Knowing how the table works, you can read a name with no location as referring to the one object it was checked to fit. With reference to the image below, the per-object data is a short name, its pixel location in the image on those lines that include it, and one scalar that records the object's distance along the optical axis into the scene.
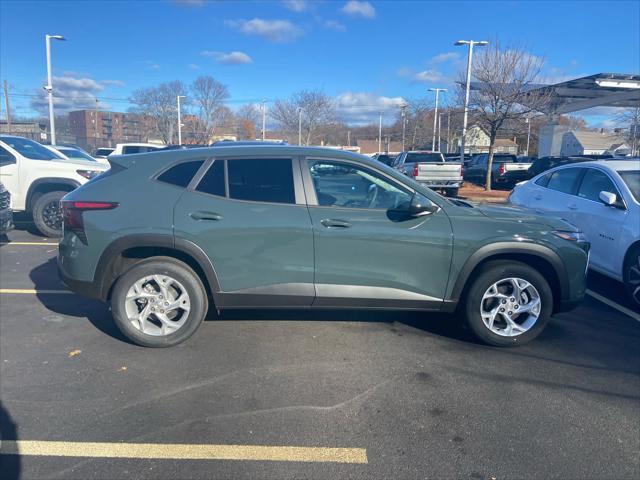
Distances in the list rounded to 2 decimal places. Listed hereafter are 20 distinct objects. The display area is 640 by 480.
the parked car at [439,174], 16.61
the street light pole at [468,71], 20.84
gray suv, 3.94
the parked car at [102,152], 23.93
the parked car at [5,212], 6.89
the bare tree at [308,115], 45.22
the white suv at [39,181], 8.53
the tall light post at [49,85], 23.42
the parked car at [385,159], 28.52
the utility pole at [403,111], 43.81
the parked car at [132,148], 16.22
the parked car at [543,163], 20.44
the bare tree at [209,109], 56.27
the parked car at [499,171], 21.45
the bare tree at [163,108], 53.31
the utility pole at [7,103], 44.83
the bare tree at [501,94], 17.80
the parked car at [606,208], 5.48
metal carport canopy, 20.92
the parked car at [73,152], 14.13
